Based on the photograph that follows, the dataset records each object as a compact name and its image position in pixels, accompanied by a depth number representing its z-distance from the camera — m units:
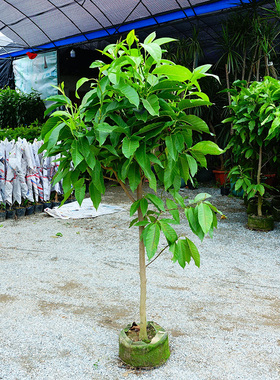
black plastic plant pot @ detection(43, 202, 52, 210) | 6.62
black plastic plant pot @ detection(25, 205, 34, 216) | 6.34
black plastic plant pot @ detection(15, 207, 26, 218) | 6.20
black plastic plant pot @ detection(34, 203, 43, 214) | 6.51
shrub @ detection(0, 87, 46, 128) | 10.12
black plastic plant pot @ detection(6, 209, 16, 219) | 6.13
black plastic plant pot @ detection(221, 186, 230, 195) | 8.09
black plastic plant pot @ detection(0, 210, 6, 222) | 6.03
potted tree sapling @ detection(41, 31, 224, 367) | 1.92
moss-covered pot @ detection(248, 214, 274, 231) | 5.47
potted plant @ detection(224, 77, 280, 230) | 4.77
